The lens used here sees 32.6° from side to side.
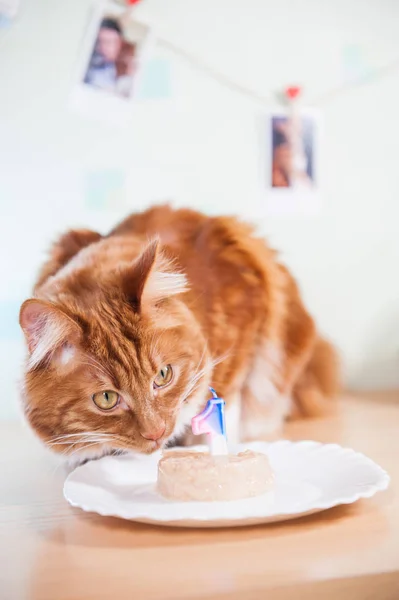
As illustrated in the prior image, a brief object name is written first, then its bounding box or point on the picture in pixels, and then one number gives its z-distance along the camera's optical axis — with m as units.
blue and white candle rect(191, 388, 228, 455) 1.07
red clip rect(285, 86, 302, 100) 1.85
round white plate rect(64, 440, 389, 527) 0.91
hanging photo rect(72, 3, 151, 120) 1.73
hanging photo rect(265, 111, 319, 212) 1.88
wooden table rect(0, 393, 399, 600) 0.77
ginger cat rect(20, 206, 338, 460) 1.07
